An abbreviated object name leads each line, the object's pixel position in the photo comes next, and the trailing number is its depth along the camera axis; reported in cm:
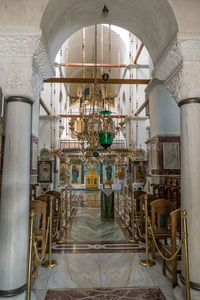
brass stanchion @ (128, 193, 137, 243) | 480
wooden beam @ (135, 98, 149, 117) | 1064
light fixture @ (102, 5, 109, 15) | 382
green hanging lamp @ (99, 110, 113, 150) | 445
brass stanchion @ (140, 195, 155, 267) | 357
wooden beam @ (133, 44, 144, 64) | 1152
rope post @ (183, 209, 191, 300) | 228
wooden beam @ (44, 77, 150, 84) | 772
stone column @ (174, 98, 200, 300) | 254
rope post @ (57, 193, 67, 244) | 475
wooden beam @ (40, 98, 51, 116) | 1122
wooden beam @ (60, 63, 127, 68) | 1412
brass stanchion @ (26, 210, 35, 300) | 216
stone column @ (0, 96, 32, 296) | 243
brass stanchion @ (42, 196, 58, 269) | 355
